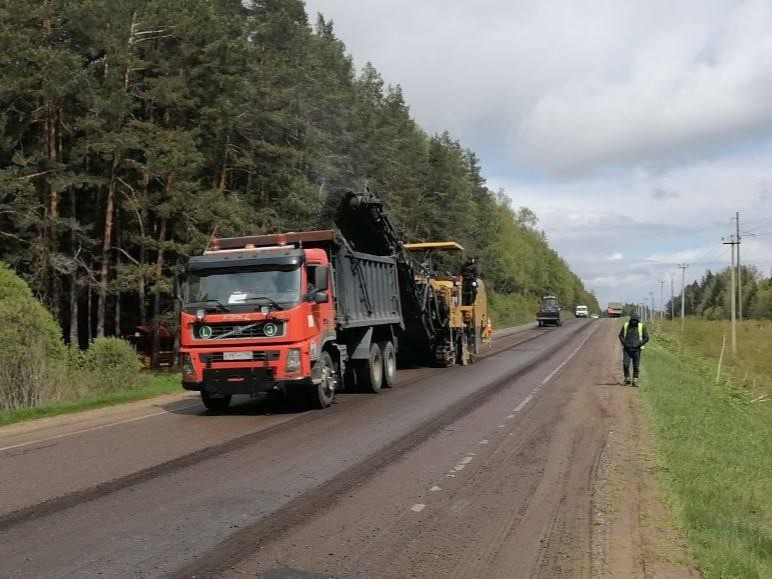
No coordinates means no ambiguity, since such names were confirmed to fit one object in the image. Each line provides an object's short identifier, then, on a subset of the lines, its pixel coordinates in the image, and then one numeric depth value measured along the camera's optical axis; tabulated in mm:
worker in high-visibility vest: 17438
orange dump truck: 11602
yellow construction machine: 21453
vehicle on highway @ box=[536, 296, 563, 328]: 63103
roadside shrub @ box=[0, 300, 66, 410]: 14555
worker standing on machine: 23812
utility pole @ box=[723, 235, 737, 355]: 39075
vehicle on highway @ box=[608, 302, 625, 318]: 104125
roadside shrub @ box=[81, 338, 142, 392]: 17153
